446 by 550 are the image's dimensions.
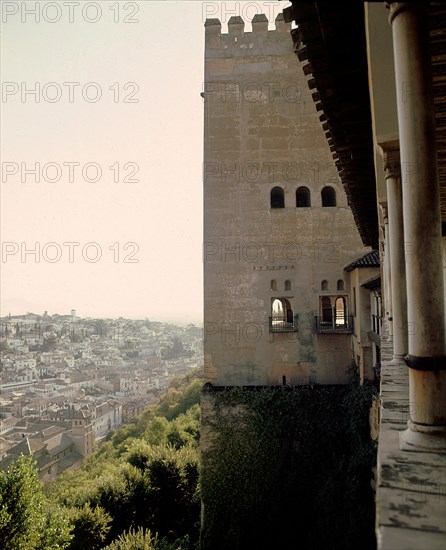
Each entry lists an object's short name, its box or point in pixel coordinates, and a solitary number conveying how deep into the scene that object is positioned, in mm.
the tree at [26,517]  12846
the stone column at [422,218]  2402
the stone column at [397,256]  4512
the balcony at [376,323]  13697
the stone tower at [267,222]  18797
